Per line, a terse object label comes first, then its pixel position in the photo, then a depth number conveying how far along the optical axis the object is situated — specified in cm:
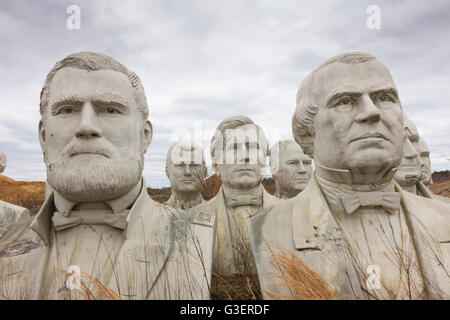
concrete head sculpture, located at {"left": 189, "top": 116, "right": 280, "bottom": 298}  423
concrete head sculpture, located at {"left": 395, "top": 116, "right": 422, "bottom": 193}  480
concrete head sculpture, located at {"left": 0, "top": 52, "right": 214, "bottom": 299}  215
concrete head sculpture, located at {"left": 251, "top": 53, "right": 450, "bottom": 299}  224
